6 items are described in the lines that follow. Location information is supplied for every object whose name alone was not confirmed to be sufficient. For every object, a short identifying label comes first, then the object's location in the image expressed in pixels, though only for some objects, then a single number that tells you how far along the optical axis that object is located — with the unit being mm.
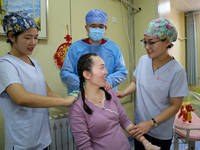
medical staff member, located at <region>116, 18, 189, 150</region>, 1184
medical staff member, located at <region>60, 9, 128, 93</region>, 1357
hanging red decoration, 1924
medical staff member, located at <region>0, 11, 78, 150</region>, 898
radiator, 1782
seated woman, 1030
